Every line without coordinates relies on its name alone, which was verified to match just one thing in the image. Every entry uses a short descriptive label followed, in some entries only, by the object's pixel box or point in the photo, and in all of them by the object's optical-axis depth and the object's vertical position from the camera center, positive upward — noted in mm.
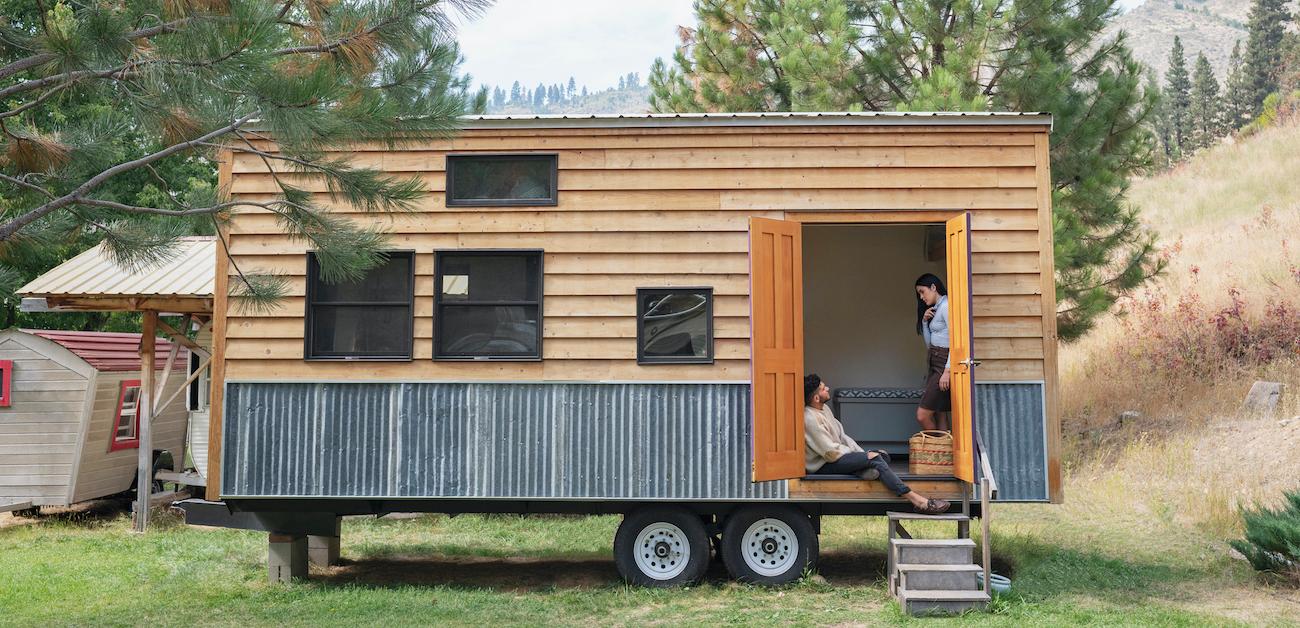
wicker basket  7867 -399
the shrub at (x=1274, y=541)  7480 -991
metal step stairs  7031 -1164
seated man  7719 -402
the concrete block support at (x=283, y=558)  8516 -1267
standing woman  8164 +361
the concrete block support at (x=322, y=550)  9609 -1356
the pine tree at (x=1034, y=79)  12422 +3797
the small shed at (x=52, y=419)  11789 -251
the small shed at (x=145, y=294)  10992 +1031
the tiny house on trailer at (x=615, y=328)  7855 +512
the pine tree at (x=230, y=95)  4965 +1541
